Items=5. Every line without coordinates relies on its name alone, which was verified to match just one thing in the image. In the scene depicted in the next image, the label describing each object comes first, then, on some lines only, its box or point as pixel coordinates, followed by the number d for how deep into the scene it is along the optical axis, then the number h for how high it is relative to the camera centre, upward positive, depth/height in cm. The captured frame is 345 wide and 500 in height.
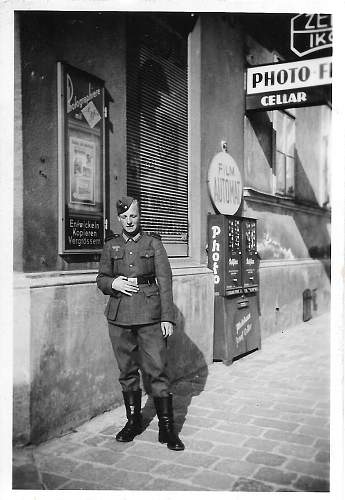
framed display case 403 +73
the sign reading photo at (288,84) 654 +229
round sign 655 +87
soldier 372 -48
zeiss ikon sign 585 +265
